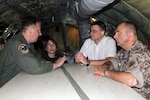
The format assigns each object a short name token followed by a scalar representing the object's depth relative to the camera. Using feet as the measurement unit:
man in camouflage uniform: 5.16
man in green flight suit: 6.25
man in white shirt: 8.52
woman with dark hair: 10.09
